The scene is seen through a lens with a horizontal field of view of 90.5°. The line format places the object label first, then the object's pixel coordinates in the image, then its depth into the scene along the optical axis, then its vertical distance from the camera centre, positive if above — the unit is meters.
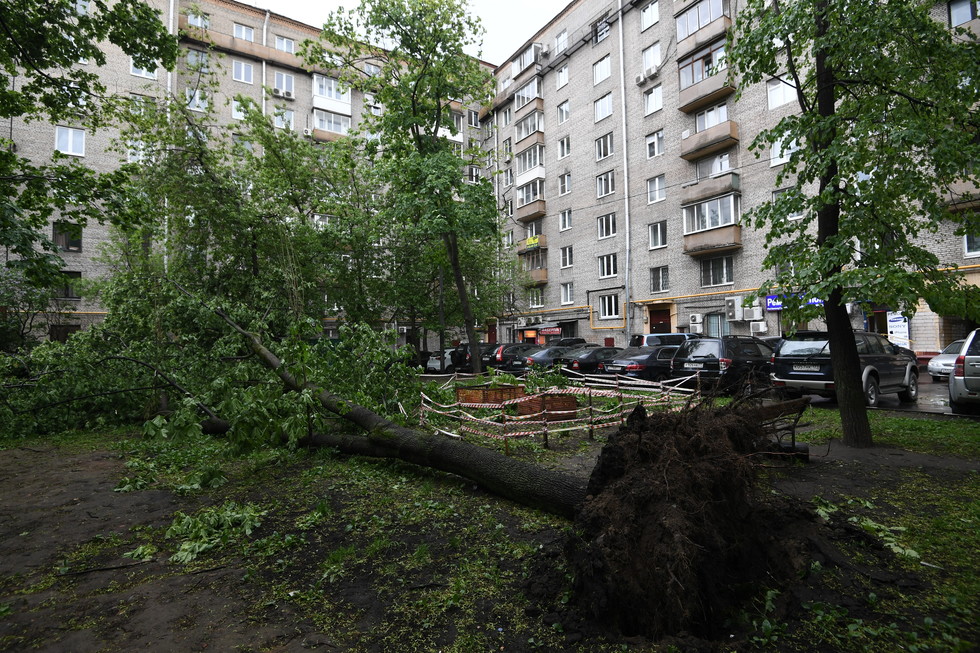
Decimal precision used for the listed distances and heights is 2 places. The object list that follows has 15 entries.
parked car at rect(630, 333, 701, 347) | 19.81 -0.18
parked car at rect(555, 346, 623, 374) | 20.08 -0.92
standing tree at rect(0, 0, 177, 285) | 6.30 +3.95
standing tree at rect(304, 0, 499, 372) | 14.95 +8.00
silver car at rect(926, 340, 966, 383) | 16.23 -1.05
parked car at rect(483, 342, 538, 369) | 24.64 -0.86
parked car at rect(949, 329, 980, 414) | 8.79 -0.82
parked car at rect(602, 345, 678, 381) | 16.62 -1.01
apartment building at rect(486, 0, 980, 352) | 24.52 +9.76
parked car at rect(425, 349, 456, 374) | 25.27 -1.36
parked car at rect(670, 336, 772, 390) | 12.87 -0.62
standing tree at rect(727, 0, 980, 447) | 5.66 +2.22
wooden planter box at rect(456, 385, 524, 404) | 10.41 -1.22
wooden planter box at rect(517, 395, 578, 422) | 9.92 -1.40
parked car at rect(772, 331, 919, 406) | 10.70 -0.79
